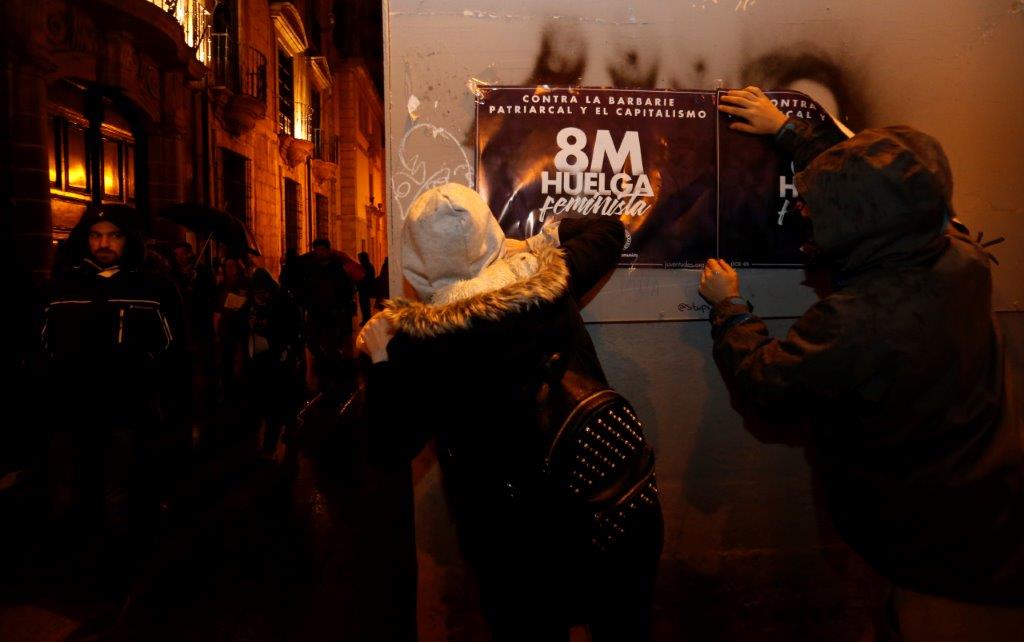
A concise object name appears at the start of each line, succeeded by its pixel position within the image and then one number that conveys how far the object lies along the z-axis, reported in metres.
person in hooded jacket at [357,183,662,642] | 1.79
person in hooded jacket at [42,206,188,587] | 3.95
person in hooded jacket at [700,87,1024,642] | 1.68
